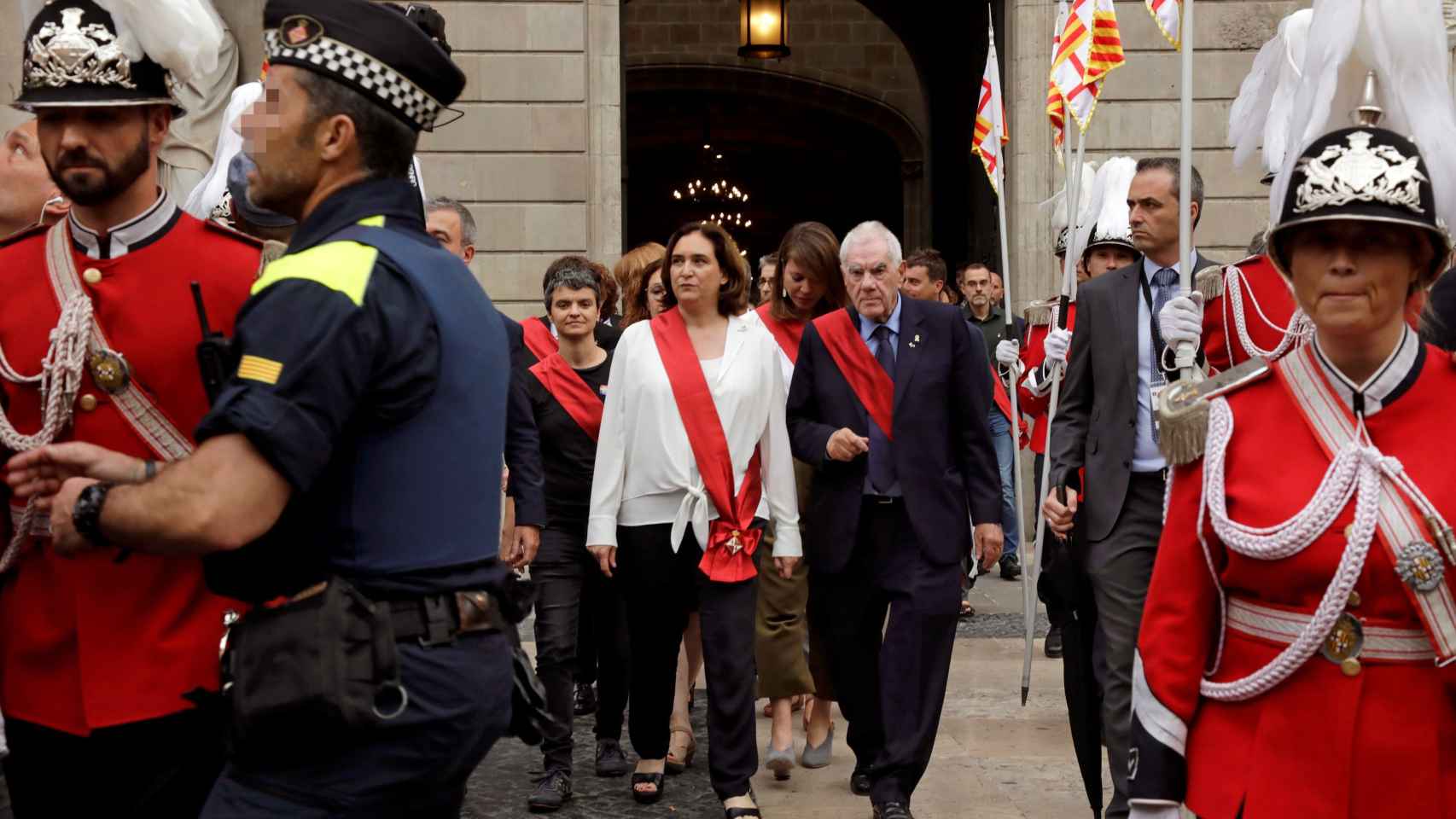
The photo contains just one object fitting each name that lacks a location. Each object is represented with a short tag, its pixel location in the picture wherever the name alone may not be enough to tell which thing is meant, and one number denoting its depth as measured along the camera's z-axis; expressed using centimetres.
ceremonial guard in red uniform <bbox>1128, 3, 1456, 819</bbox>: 282
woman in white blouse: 614
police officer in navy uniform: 251
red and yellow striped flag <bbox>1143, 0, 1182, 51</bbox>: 682
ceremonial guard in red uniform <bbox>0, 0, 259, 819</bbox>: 327
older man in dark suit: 629
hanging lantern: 1806
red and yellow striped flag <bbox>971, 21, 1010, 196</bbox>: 923
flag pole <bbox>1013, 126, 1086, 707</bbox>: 667
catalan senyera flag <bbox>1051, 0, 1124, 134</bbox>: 767
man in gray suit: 552
